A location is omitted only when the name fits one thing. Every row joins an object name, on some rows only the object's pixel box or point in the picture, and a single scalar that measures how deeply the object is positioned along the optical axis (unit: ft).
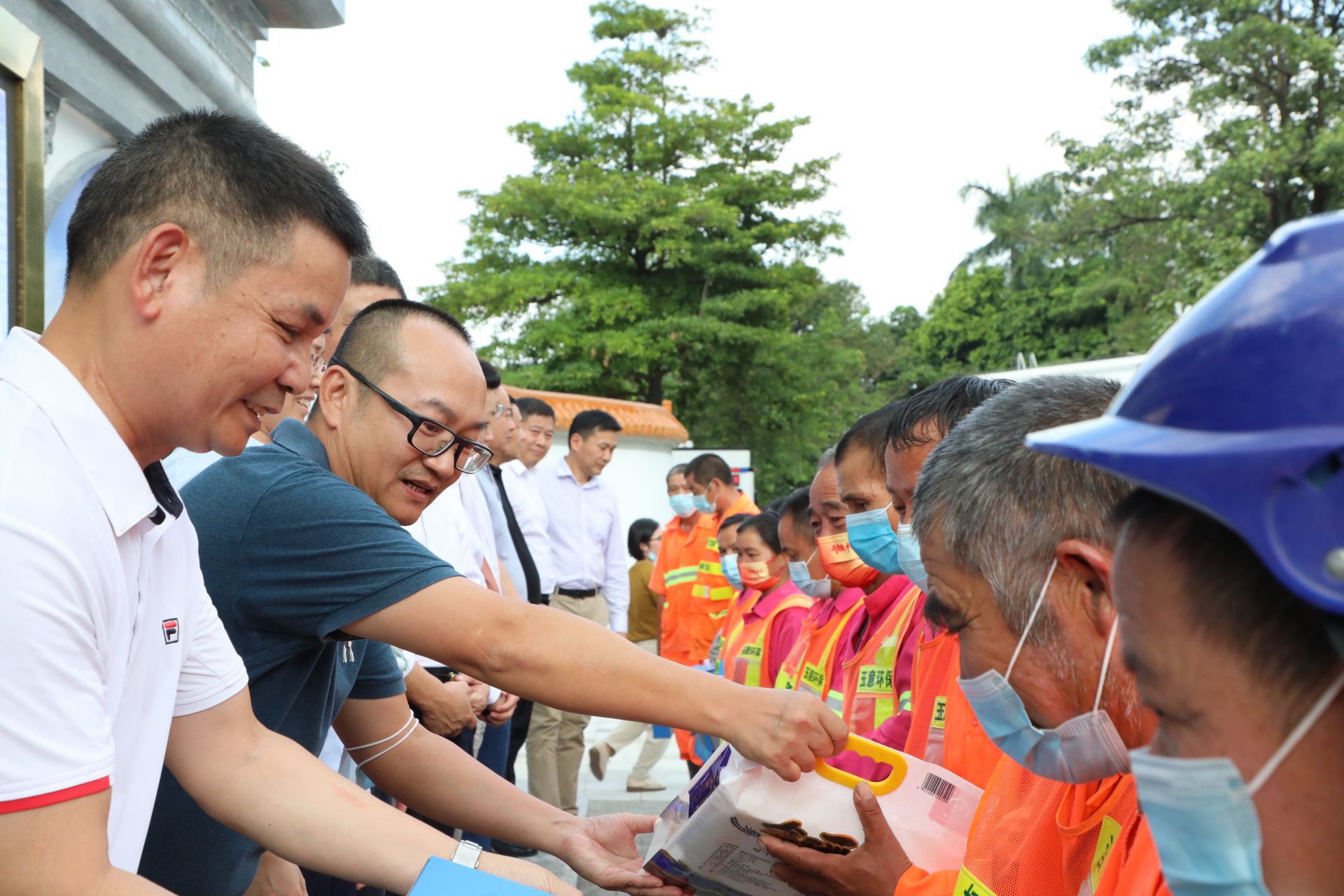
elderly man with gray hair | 5.30
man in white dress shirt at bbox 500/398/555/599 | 23.18
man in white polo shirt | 4.66
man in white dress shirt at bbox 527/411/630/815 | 25.94
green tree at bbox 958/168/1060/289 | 121.19
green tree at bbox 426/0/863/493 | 87.10
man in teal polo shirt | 6.99
